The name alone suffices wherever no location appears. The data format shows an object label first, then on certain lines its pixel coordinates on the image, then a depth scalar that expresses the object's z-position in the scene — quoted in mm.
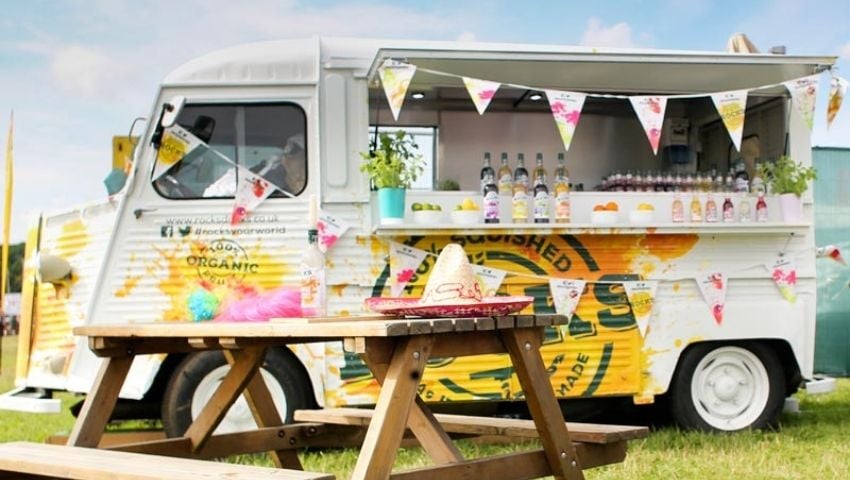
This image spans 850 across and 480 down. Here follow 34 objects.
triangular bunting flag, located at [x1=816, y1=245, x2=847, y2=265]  6395
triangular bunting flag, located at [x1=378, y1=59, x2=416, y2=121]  5582
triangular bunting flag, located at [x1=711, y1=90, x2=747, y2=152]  6035
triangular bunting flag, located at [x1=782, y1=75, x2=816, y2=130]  6133
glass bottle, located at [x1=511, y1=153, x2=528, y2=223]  5992
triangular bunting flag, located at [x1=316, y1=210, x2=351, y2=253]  5746
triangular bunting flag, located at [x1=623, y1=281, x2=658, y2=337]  6078
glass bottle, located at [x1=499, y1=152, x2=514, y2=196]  6141
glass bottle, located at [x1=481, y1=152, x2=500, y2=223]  5930
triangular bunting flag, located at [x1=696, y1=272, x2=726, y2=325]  6152
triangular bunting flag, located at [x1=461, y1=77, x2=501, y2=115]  5734
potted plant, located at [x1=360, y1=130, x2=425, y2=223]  5719
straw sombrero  3139
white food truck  5695
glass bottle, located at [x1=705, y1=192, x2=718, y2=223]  6230
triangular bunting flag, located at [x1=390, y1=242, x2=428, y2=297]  5820
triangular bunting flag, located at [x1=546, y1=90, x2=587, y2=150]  5875
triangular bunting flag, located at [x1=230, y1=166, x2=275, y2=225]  5758
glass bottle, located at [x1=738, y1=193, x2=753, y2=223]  6293
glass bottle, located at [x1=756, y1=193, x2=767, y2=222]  6266
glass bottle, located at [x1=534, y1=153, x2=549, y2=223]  6012
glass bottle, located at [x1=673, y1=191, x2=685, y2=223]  6191
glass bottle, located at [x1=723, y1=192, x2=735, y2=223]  6211
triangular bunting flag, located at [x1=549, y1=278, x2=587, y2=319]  5980
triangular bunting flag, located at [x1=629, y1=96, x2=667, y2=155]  5969
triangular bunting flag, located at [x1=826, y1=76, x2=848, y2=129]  6188
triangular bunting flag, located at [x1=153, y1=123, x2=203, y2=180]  5766
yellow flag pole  6430
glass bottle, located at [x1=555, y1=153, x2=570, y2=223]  6027
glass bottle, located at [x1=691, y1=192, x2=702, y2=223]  6188
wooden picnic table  2840
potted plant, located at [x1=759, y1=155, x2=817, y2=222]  6246
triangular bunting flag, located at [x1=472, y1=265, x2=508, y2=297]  5887
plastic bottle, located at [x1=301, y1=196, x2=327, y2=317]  3572
